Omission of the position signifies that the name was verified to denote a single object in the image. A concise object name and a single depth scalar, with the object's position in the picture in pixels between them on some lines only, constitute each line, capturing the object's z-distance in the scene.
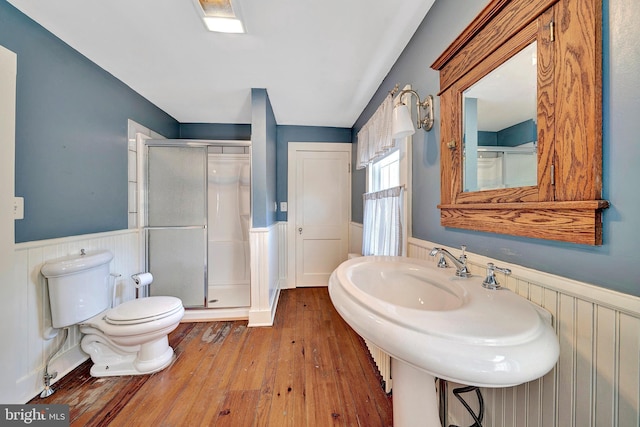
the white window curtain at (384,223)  1.46
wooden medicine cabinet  0.55
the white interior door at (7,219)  1.08
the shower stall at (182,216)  2.26
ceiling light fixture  1.20
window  1.77
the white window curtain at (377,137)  1.62
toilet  1.37
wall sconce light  1.16
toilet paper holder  1.93
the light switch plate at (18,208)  1.22
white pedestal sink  0.43
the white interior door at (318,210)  3.07
